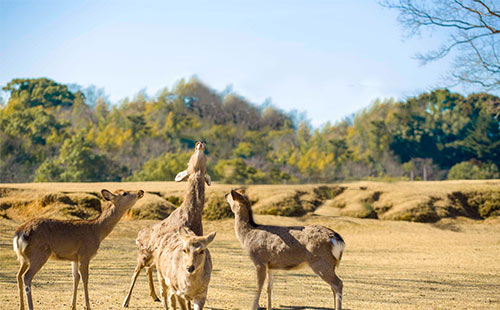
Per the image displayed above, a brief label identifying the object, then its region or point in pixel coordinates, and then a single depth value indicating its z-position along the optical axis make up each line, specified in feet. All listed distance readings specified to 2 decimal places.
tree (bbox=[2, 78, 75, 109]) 215.92
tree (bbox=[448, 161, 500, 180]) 155.12
